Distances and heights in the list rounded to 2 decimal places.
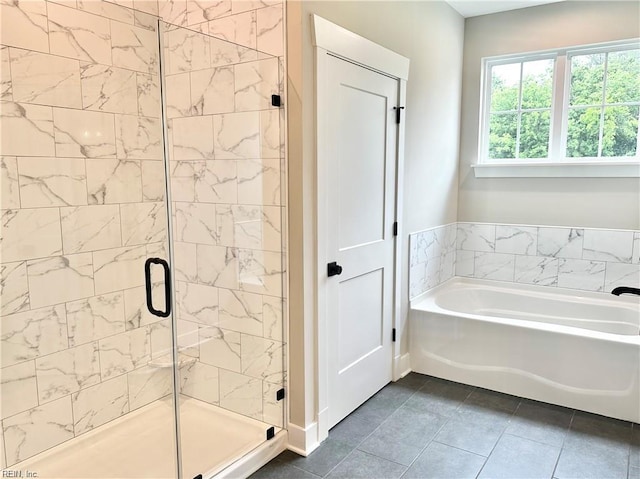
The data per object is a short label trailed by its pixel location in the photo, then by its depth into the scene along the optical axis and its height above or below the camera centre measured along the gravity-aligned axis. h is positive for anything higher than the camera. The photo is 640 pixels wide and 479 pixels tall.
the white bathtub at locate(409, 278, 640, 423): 2.74 -1.04
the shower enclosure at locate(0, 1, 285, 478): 2.22 -0.30
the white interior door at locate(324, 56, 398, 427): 2.51 -0.26
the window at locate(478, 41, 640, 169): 3.45 +0.60
